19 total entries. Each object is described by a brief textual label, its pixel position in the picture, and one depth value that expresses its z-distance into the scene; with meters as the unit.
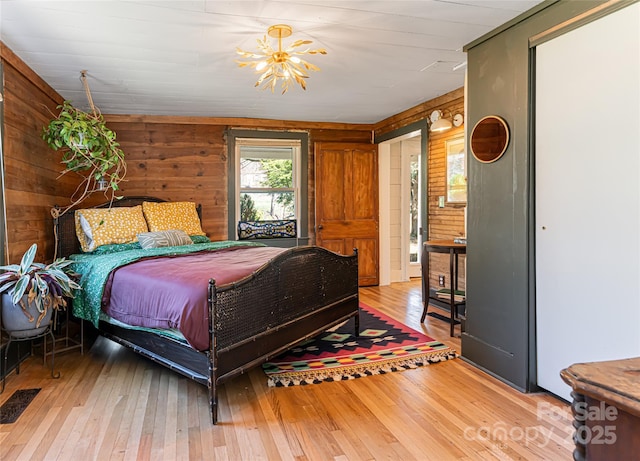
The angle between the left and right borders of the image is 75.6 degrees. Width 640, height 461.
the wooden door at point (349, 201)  5.79
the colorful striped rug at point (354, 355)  2.89
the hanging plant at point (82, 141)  3.60
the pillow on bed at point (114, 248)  3.88
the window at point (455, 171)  4.45
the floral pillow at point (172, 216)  4.53
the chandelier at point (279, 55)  2.76
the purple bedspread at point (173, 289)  2.29
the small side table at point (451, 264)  3.76
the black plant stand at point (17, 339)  2.77
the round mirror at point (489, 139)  2.83
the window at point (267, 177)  5.59
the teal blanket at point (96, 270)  3.05
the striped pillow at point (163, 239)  3.97
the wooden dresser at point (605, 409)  0.84
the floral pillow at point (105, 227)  3.95
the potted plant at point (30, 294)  2.71
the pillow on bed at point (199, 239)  4.72
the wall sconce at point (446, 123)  4.38
